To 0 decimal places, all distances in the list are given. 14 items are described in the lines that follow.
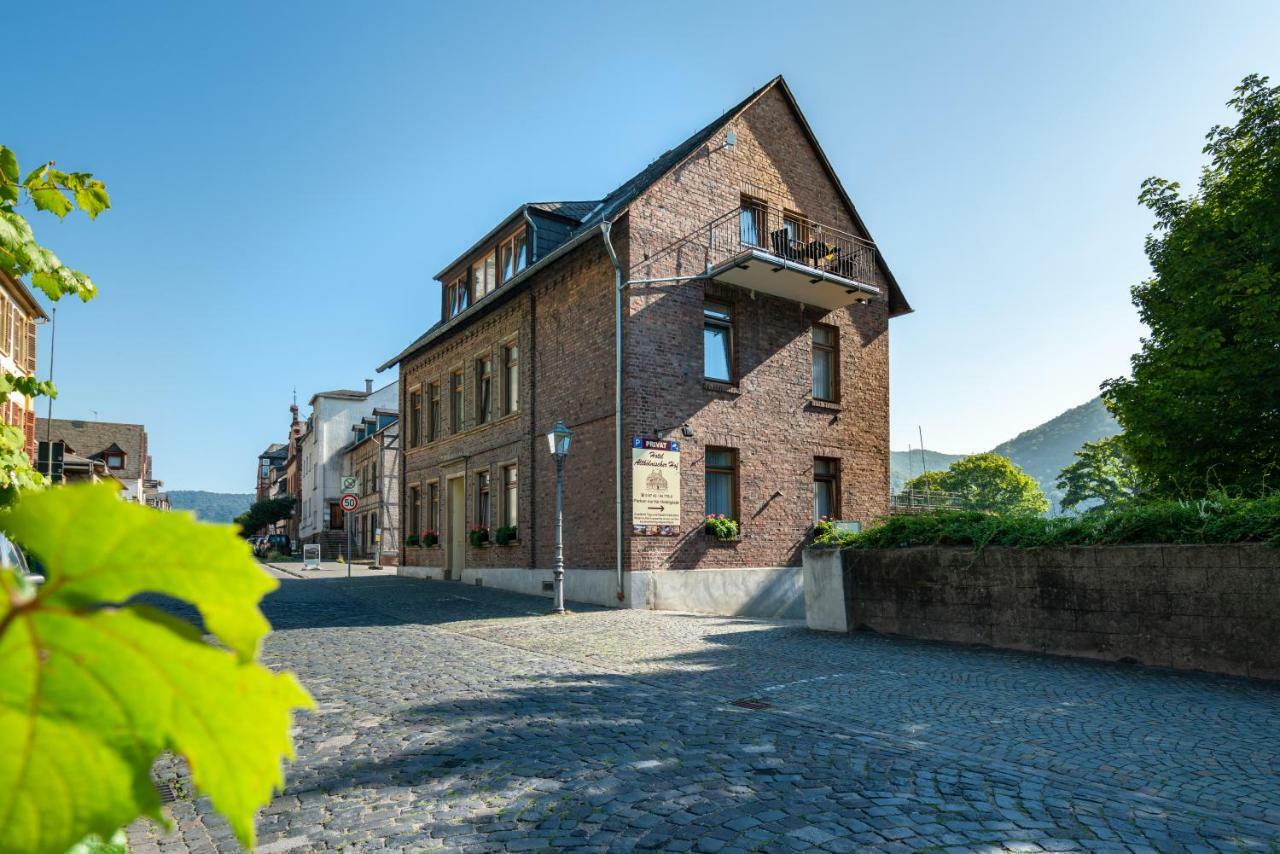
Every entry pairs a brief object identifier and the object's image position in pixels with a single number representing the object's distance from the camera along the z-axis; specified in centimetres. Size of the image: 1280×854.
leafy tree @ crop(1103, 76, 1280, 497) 1769
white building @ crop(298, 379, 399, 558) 5350
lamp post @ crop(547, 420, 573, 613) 1581
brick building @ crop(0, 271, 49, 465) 2298
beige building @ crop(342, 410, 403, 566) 4349
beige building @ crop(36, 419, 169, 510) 7575
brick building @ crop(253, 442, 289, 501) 9275
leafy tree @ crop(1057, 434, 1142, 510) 6638
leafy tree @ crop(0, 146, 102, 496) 309
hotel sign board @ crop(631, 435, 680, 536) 1678
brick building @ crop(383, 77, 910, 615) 1742
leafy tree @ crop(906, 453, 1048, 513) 7712
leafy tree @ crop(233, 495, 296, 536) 5847
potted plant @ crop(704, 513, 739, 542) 1769
